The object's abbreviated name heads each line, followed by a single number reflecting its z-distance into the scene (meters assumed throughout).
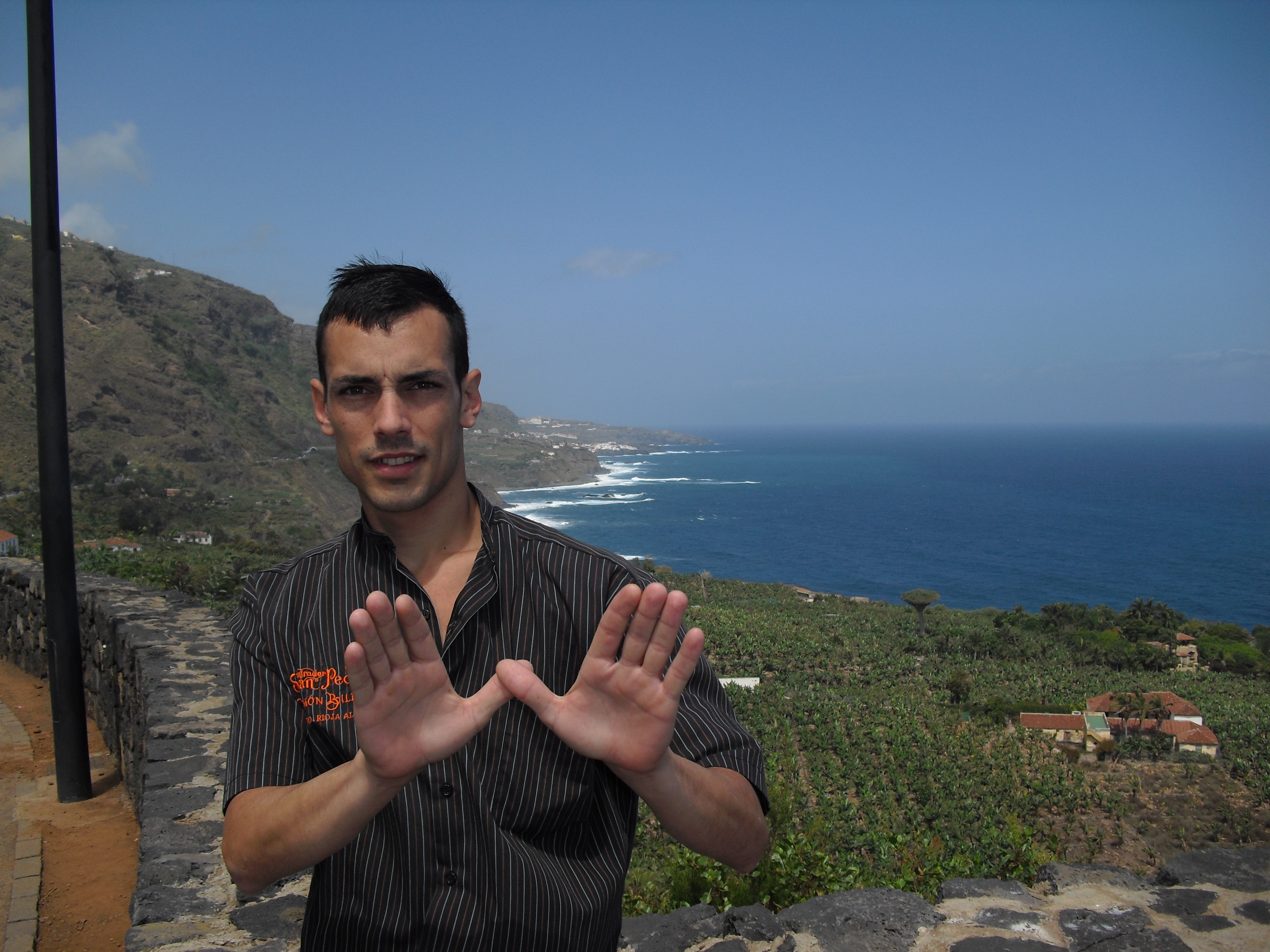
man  1.16
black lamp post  3.88
